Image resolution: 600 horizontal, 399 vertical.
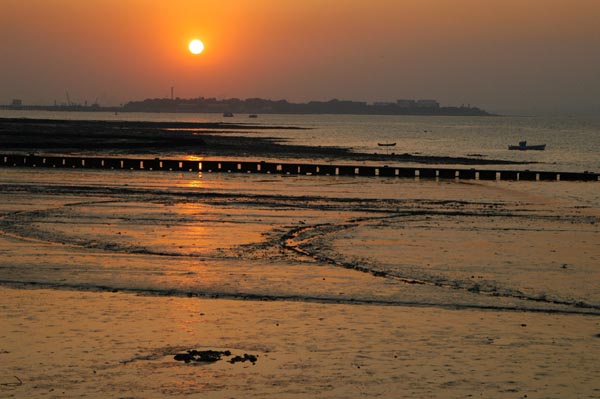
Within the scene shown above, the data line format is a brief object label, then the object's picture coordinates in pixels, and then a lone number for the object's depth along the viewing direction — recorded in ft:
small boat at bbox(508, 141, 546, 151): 403.26
